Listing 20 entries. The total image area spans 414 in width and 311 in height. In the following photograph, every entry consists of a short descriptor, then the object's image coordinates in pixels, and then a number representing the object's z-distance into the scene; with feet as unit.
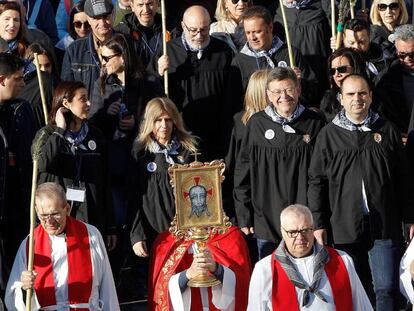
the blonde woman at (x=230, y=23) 47.80
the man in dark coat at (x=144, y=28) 47.47
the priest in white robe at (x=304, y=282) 37.88
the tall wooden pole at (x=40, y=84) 43.11
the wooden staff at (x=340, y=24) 46.68
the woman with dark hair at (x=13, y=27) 46.03
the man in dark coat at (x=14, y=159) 41.91
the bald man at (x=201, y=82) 45.65
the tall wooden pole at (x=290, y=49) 45.11
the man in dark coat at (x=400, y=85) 44.91
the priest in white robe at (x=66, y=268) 39.32
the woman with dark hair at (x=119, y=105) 44.32
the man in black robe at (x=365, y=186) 40.32
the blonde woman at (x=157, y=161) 41.86
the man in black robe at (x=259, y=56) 44.86
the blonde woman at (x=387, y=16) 48.85
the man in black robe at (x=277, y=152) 41.37
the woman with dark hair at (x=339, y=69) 44.04
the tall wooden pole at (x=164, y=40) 44.88
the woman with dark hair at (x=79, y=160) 41.60
